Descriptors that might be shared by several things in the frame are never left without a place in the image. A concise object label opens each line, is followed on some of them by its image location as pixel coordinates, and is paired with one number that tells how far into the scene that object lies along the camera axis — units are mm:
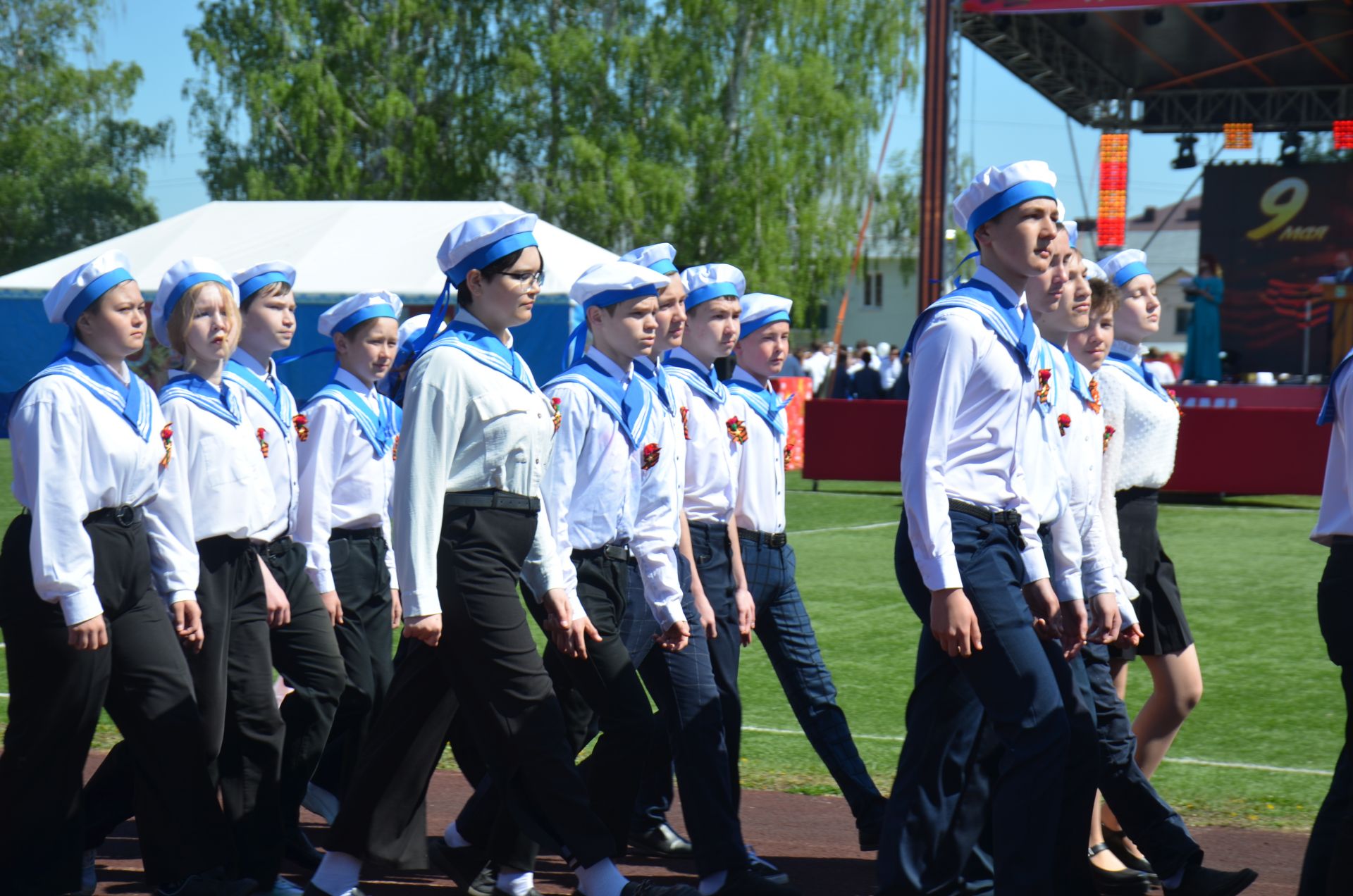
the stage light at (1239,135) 26906
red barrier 16391
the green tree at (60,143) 46875
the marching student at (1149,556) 5008
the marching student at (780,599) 5102
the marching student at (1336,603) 3697
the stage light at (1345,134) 24844
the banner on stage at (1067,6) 20781
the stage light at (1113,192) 24797
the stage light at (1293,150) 27125
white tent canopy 22953
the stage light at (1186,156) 27766
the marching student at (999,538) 3693
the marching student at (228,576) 4523
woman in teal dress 23984
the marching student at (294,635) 4855
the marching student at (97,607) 3980
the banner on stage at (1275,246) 27359
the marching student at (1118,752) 4379
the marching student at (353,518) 5223
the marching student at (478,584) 3988
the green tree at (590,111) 38562
